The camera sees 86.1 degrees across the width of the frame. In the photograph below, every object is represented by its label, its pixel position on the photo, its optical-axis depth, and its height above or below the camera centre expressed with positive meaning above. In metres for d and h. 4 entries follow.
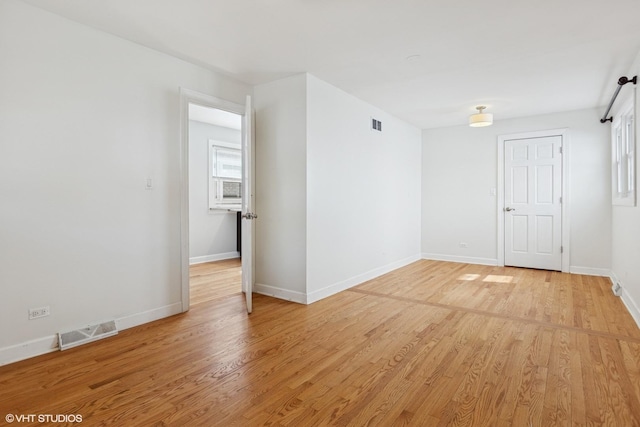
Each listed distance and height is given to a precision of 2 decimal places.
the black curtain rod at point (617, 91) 3.32 +1.30
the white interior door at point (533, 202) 5.49 +0.13
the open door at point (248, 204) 3.59 +0.07
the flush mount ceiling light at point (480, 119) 5.06 +1.36
